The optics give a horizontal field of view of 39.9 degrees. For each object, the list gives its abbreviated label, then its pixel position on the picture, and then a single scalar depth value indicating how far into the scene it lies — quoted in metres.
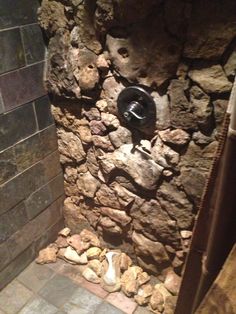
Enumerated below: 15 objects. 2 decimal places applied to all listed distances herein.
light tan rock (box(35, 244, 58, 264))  2.02
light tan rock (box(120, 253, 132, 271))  1.94
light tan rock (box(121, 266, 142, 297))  1.82
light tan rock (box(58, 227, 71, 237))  2.15
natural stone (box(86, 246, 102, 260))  2.01
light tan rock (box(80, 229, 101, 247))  2.07
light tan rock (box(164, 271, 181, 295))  1.78
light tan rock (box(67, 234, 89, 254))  2.05
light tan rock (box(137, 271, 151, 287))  1.88
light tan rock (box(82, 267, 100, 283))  1.92
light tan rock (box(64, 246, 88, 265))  2.01
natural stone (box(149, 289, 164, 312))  1.74
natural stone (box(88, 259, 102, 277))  1.94
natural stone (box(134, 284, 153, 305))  1.79
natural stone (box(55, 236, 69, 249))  2.12
